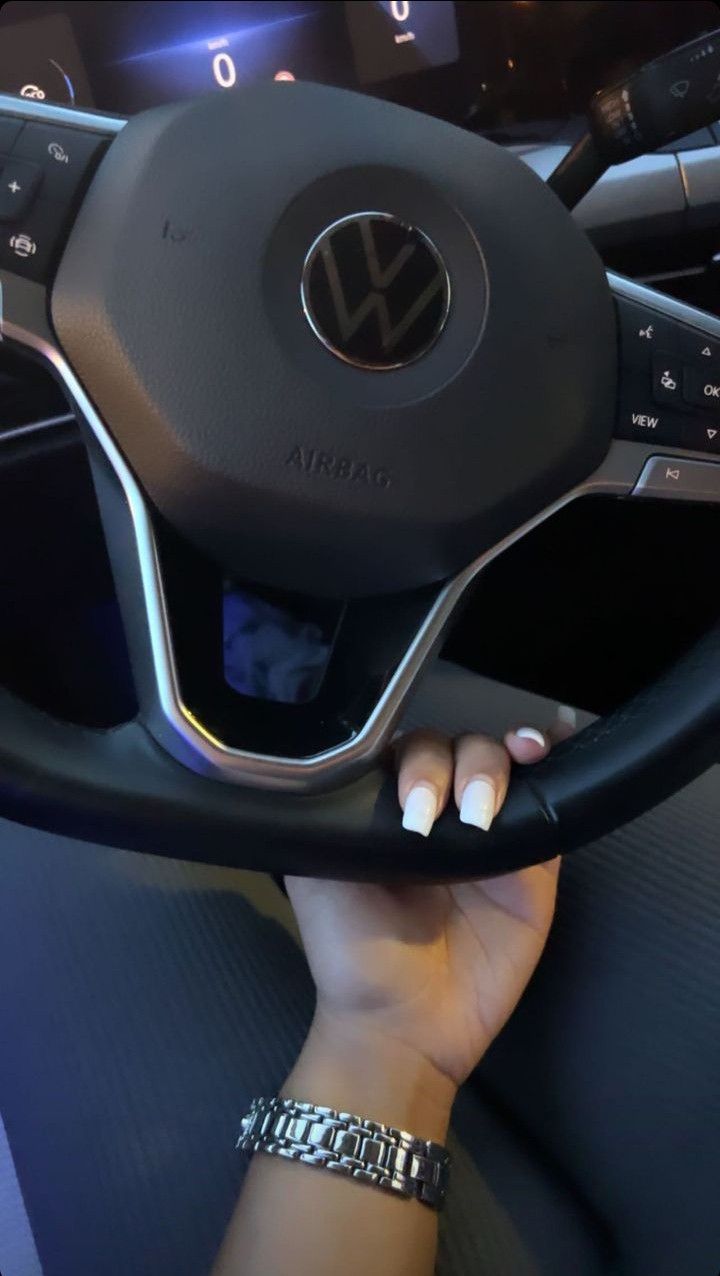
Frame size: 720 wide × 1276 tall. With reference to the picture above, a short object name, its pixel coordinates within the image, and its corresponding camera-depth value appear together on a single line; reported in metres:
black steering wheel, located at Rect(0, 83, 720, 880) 0.50
